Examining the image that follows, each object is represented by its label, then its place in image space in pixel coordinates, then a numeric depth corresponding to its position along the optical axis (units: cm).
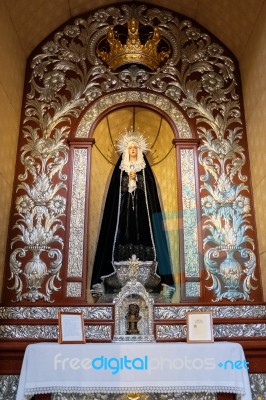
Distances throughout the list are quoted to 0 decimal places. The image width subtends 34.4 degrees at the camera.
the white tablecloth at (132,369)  303
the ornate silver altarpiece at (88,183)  379
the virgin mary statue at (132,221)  419
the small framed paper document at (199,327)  339
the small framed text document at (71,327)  335
